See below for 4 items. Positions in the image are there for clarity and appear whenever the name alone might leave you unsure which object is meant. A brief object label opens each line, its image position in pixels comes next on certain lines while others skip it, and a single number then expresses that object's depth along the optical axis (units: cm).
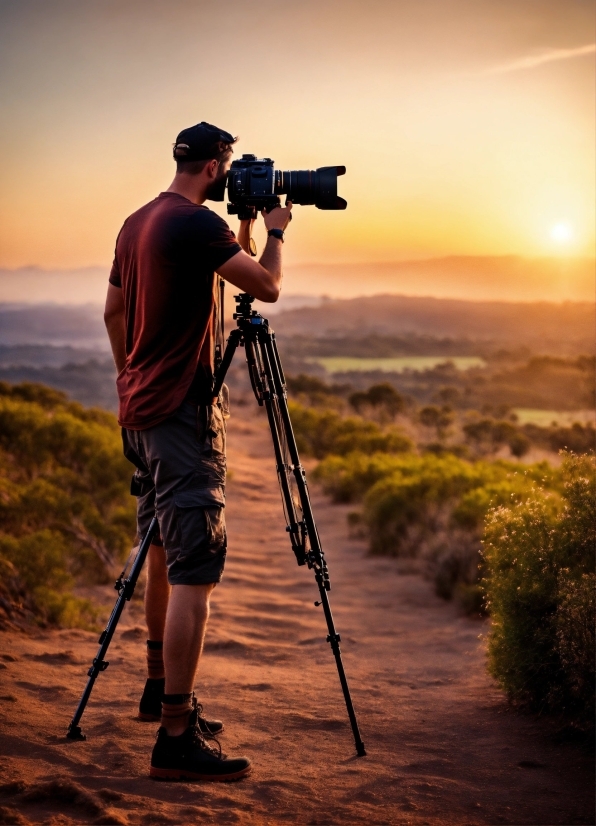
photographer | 338
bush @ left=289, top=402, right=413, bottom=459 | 1936
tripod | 380
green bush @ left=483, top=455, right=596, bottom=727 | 403
